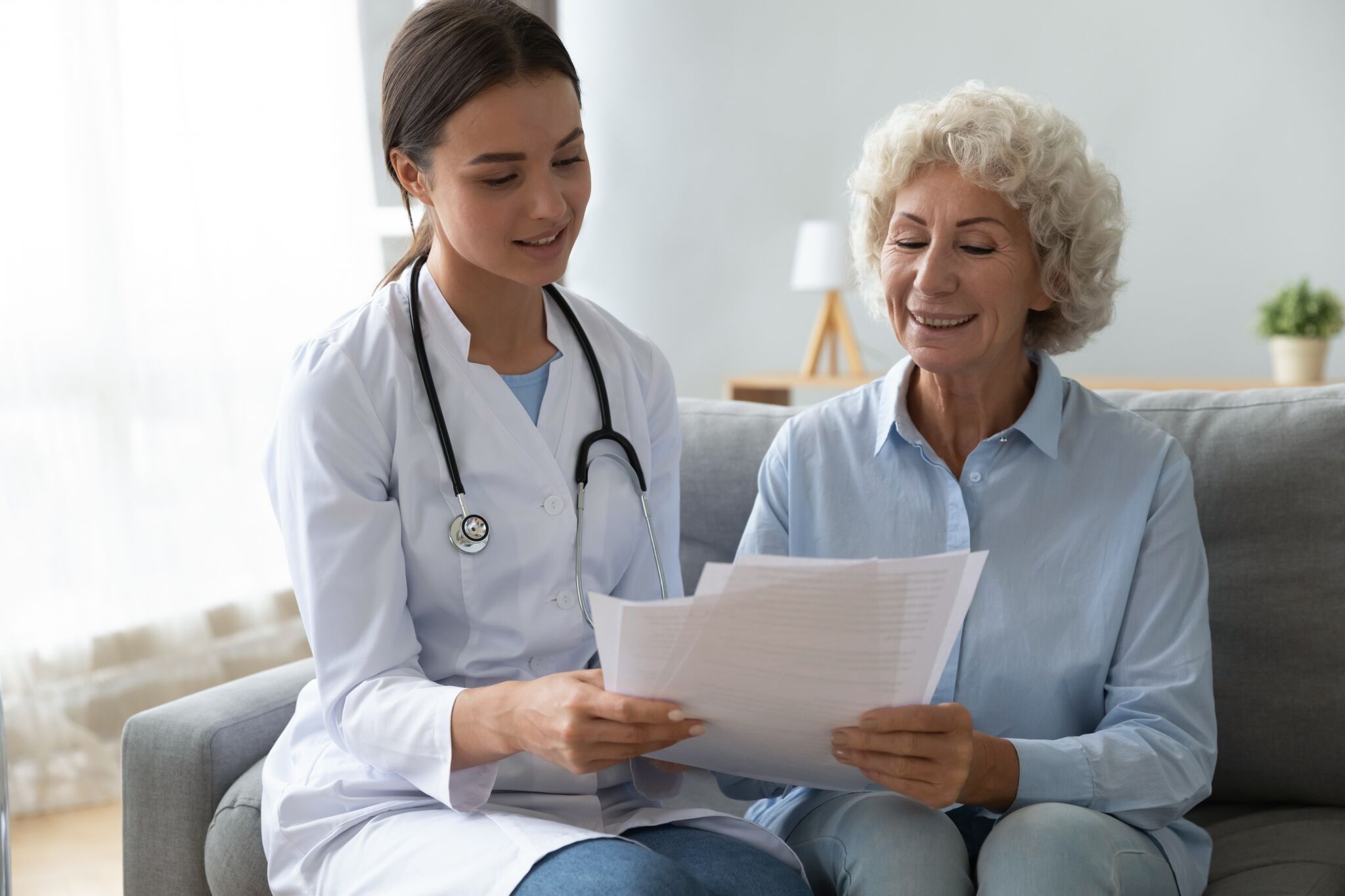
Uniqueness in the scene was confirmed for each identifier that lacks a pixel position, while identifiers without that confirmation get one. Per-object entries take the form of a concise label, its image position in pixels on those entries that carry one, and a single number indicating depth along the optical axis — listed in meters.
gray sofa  1.49
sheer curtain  2.66
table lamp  4.24
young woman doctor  1.17
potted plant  3.42
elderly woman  1.24
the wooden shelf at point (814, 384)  3.68
